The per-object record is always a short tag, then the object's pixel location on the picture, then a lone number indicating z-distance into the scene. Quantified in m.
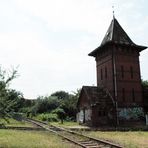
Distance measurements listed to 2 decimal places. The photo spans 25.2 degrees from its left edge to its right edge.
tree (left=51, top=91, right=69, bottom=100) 81.57
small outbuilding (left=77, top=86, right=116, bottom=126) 37.66
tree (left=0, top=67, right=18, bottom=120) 16.80
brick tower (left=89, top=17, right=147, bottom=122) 38.88
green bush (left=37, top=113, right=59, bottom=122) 46.00
